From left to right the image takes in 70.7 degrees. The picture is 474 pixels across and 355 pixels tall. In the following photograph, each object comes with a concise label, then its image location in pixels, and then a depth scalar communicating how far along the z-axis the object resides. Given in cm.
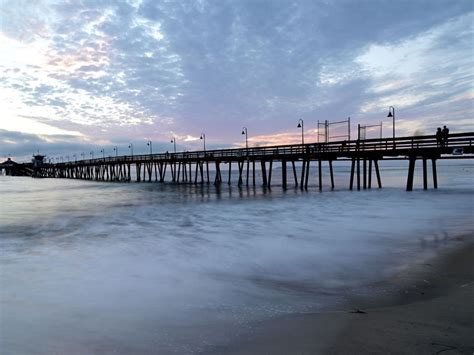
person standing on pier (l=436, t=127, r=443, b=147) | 2055
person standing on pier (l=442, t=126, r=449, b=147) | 2033
